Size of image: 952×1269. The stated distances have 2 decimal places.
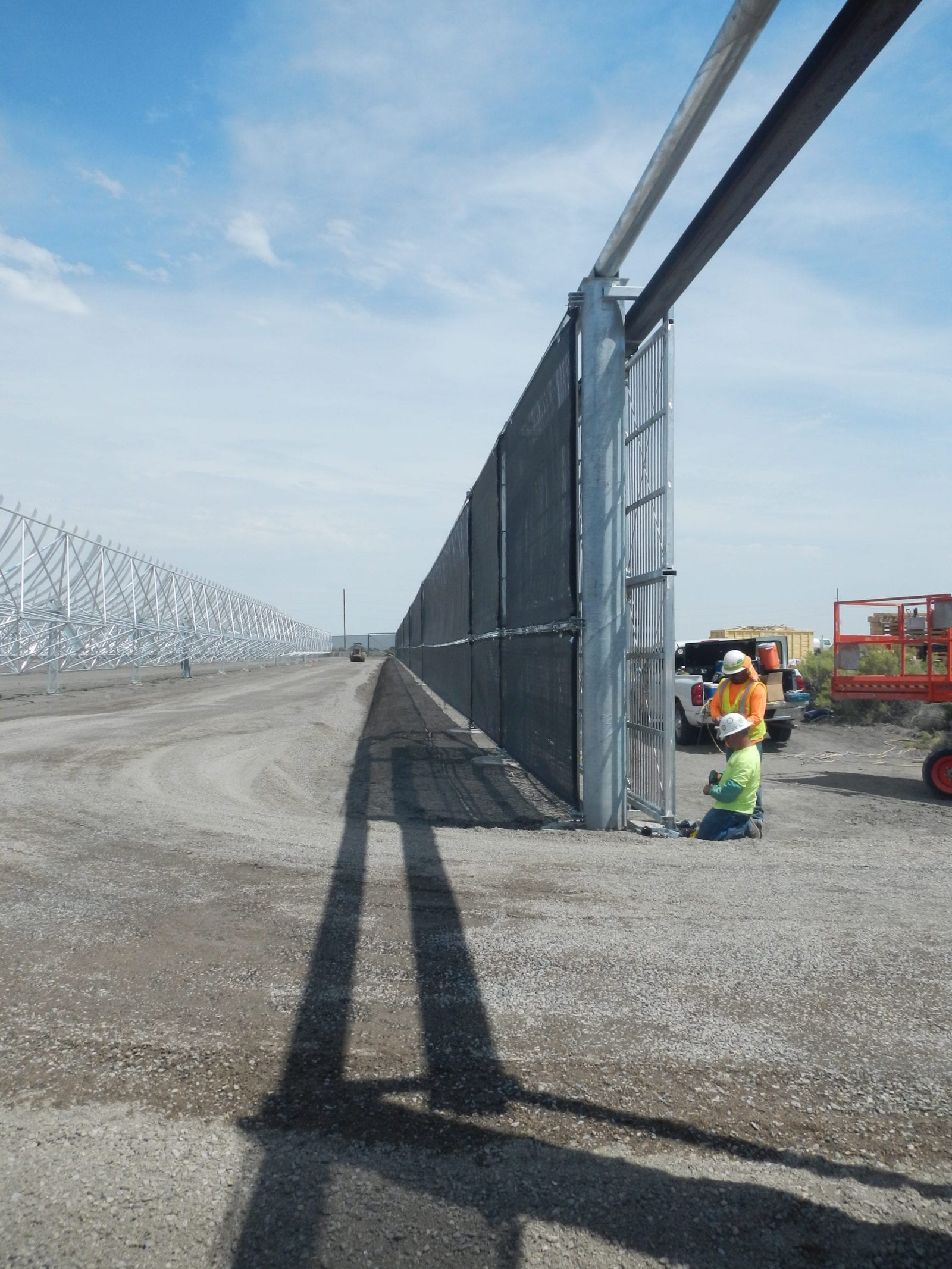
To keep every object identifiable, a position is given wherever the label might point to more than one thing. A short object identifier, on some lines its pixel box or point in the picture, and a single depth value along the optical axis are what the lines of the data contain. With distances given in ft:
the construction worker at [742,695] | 27.61
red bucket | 37.96
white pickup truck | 52.41
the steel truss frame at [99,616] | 116.37
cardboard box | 48.70
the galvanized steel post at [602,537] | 25.27
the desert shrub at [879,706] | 64.75
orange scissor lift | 35.37
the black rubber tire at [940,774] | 35.32
